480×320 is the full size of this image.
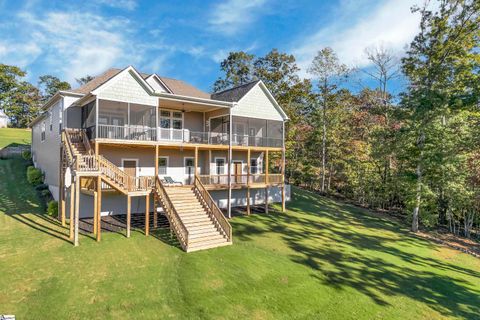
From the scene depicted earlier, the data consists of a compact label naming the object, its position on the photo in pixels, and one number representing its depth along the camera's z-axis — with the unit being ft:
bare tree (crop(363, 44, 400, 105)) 86.02
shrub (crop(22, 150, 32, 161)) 93.40
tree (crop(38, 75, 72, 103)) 211.20
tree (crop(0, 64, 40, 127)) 171.22
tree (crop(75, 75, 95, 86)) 195.83
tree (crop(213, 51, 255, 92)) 113.70
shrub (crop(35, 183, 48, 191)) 64.77
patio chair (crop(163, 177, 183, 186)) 60.29
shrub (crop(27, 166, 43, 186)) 67.97
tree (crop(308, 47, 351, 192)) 97.66
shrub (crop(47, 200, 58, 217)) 52.16
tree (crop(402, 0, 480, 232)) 63.11
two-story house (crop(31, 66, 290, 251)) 46.55
